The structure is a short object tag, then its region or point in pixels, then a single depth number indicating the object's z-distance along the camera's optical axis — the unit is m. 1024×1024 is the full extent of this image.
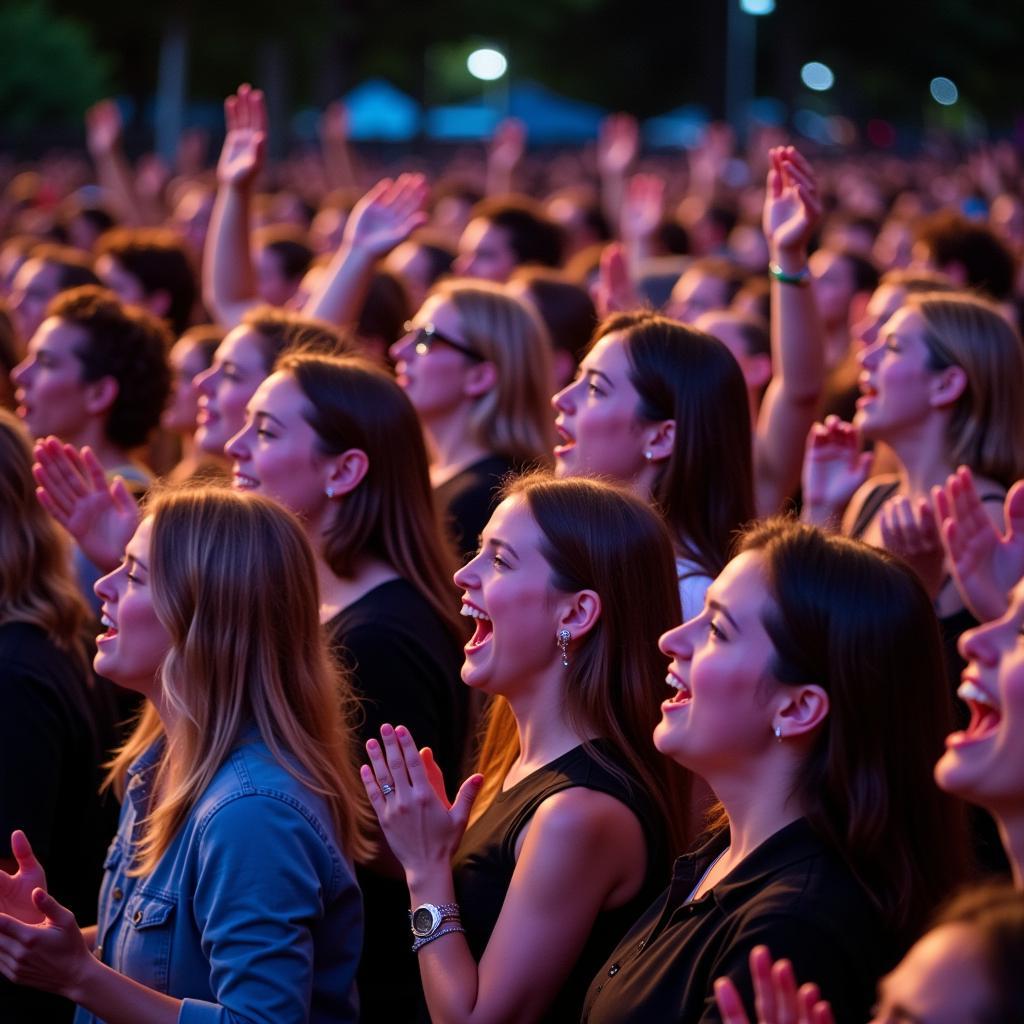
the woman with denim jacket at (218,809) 5.68
